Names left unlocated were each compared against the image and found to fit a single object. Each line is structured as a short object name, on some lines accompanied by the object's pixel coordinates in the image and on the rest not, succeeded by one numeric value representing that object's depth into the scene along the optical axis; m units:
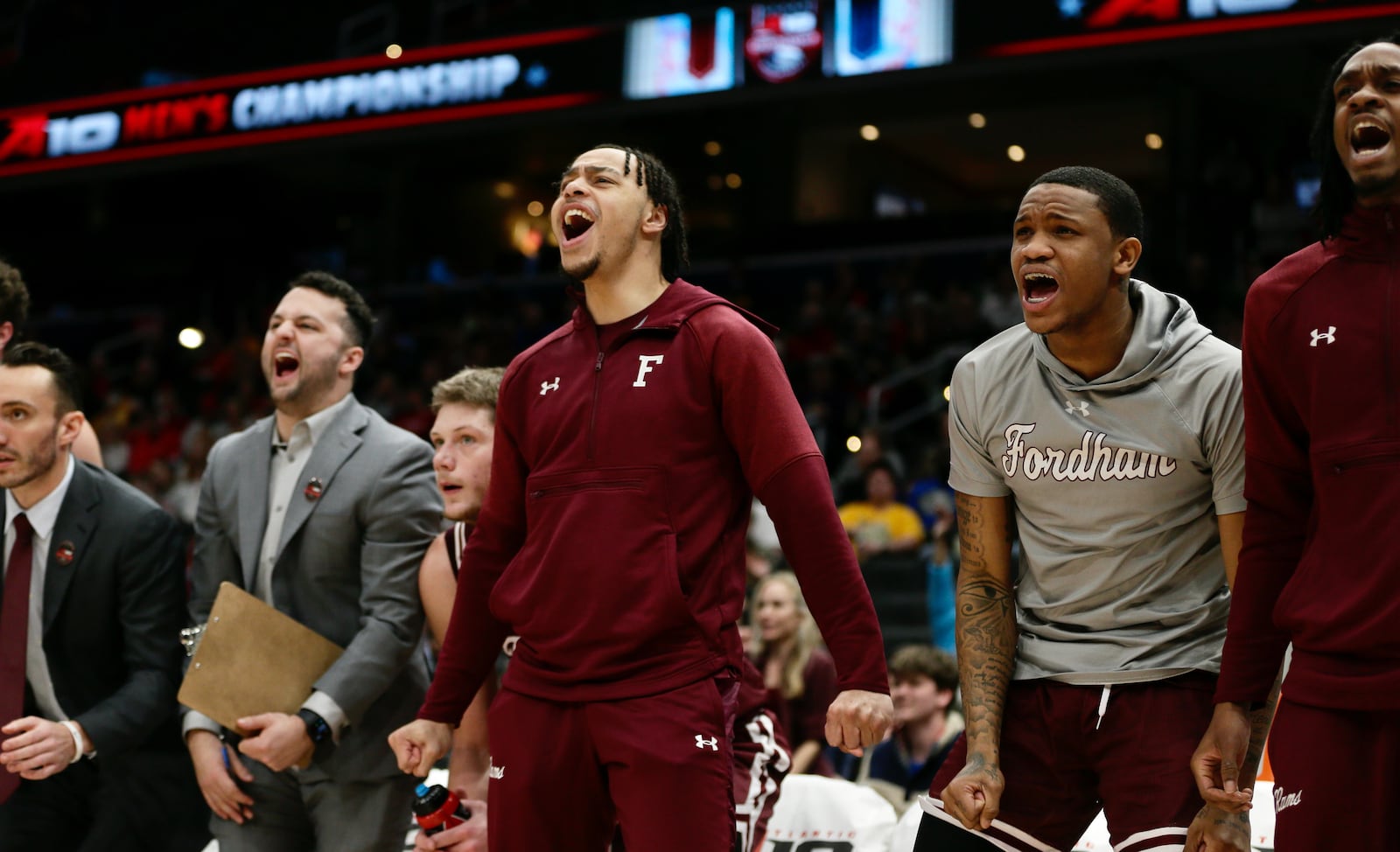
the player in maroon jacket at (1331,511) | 2.53
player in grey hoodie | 3.01
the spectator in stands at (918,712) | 6.29
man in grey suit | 4.05
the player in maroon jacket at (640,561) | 3.02
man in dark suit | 4.29
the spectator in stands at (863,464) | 10.58
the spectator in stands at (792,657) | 6.94
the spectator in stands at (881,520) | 9.91
